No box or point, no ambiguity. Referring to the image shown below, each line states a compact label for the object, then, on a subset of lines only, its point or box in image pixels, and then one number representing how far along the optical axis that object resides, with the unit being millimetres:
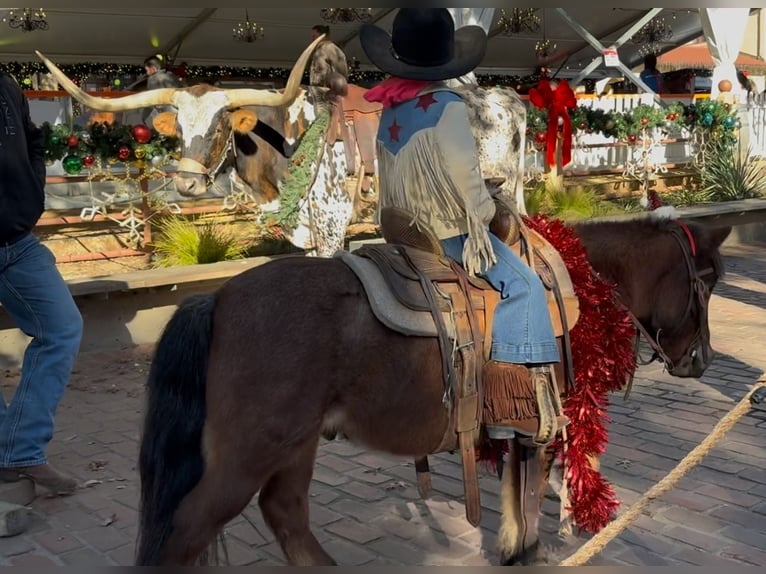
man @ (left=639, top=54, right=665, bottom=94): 16139
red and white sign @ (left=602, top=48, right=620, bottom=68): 14516
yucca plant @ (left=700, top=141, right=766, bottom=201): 12812
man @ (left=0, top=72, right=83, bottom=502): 3859
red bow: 11414
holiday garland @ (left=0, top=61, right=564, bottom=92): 13289
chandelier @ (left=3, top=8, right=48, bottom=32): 12312
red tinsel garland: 3301
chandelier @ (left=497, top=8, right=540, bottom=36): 15961
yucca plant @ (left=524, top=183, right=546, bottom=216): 10797
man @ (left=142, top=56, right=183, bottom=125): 9531
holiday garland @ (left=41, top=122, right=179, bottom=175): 7293
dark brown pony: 2559
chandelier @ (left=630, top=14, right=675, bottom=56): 18422
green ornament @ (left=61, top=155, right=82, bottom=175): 7305
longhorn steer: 6520
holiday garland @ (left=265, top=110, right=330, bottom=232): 6801
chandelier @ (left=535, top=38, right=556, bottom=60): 17766
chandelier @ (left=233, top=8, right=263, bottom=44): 14406
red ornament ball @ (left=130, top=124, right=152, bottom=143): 7605
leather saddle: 2834
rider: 2959
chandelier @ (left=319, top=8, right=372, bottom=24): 14391
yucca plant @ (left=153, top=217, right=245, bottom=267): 7930
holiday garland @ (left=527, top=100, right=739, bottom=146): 11648
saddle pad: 2760
